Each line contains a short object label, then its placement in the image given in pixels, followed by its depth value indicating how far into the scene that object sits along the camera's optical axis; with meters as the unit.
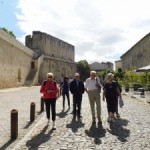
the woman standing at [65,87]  8.08
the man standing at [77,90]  6.35
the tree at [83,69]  47.88
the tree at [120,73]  25.13
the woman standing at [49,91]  5.15
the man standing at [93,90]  5.61
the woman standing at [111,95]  5.72
